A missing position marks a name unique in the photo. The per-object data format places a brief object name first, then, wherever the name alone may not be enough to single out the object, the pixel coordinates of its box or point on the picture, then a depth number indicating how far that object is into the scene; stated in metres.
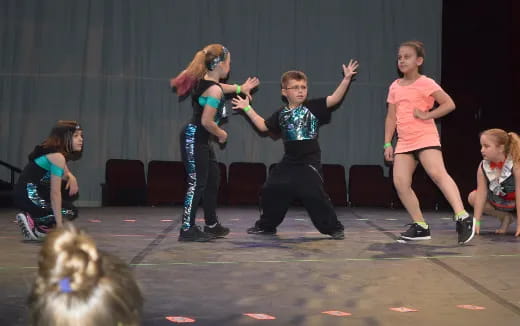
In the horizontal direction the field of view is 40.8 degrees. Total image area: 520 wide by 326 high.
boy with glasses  4.95
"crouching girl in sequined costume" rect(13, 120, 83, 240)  4.66
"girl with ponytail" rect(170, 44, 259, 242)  4.59
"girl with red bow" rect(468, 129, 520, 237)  5.16
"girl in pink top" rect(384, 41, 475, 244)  4.73
